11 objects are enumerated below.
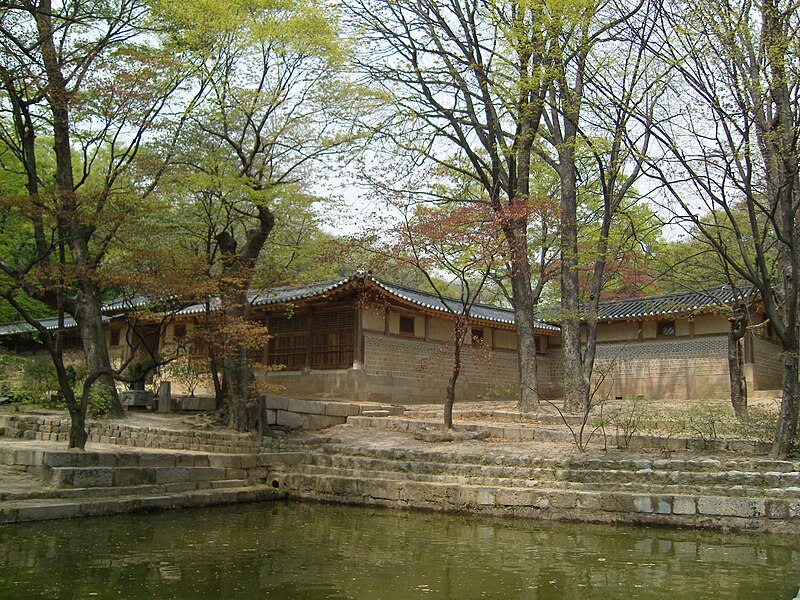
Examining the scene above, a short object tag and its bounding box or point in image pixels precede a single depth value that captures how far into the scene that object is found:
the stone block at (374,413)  20.06
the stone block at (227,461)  14.23
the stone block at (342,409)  19.66
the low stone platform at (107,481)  10.55
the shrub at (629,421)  14.39
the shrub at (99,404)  16.97
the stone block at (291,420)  19.23
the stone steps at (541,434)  13.38
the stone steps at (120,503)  9.93
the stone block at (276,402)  19.12
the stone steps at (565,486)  10.98
